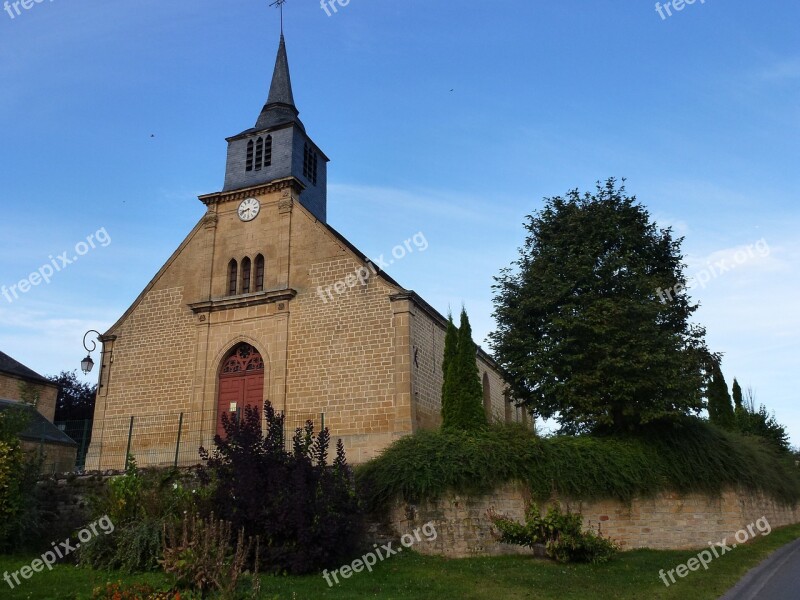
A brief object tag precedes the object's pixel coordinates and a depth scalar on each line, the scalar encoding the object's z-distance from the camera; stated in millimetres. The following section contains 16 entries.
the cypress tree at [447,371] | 16703
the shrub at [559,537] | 12906
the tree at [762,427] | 30520
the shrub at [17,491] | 13984
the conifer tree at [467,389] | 16406
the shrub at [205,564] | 9165
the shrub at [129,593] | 8875
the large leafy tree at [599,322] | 16156
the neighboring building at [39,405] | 19828
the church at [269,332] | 19094
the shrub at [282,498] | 11805
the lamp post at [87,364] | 20188
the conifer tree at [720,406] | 27281
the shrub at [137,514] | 12156
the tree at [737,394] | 34375
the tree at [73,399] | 34812
